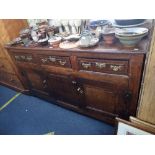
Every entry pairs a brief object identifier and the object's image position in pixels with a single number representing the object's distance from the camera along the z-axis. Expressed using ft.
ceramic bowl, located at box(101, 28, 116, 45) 3.85
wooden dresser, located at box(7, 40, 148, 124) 3.64
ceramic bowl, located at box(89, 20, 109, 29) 4.61
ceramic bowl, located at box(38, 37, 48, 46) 4.99
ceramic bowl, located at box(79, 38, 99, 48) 4.03
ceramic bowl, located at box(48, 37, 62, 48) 4.77
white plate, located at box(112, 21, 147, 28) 3.69
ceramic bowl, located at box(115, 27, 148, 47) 3.36
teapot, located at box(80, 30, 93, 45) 4.05
